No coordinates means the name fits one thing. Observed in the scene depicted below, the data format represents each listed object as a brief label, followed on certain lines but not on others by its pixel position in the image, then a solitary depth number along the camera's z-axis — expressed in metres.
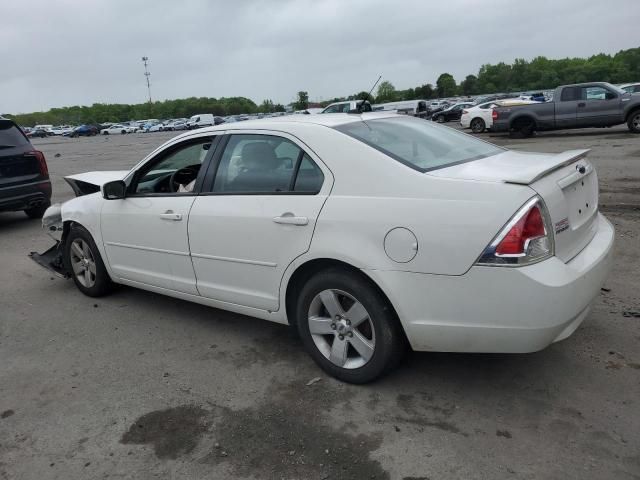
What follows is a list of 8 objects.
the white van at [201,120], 65.88
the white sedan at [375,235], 2.77
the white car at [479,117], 24.23
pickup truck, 17.86
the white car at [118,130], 74.94
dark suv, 8.67
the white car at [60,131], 84.84
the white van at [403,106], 37.09
